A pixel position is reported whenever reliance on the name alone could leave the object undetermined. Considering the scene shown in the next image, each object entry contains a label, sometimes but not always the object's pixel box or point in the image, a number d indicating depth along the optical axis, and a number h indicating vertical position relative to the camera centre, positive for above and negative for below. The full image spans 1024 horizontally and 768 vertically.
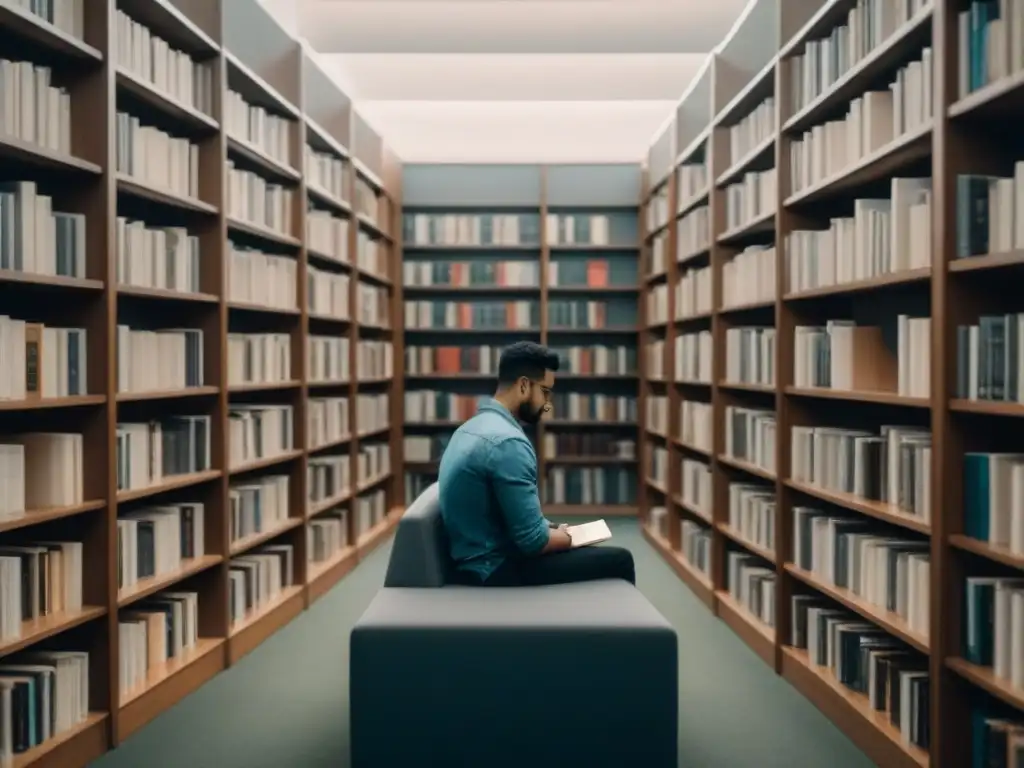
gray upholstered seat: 2.80 -0.90
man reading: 3.37 -0.49
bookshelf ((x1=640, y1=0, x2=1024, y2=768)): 2.73 +0.06
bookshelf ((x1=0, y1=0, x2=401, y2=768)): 3.22 +0.09
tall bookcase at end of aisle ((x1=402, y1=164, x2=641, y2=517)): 9.20 +0.69
